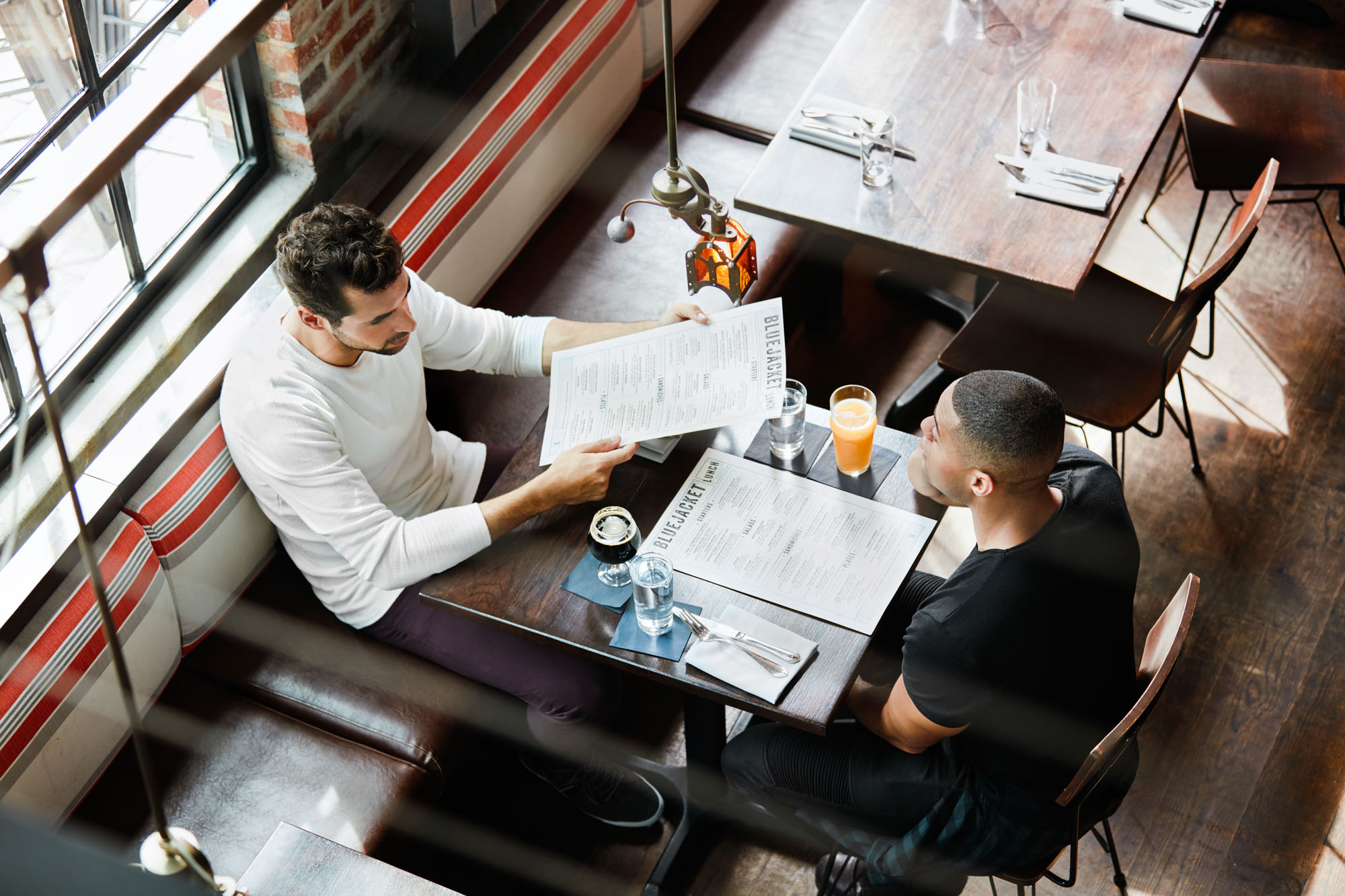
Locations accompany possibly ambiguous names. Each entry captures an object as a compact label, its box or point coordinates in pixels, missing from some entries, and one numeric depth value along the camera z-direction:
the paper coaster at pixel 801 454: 2.34
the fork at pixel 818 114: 3.06
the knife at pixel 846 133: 3.00
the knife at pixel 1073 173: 2.89
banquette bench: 2.24
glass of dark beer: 2.15
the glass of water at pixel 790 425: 2.33
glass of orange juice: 2.27
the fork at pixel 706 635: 2.04
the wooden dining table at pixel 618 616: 2.05
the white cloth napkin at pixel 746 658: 2.03
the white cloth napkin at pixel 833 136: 3.02
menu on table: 2.14
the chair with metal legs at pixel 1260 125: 3.40
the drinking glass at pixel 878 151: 2.93
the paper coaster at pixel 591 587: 2.17
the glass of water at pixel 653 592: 2.09
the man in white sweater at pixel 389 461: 2.22
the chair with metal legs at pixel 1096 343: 2.90
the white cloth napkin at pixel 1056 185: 2.85
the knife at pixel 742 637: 2.05
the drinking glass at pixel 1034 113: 2.94
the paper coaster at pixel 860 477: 2.30
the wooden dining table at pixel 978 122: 2.81
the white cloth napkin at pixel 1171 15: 3.24
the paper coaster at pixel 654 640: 2.10
